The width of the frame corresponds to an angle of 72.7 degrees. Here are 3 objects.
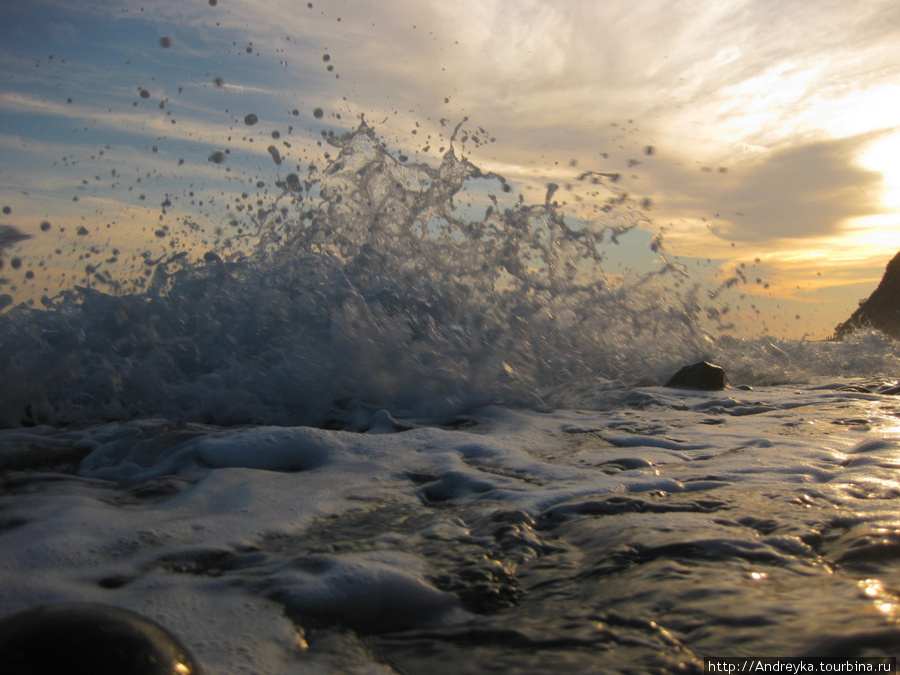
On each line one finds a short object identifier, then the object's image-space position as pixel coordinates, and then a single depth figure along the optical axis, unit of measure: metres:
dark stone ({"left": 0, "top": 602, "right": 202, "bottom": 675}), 1.06
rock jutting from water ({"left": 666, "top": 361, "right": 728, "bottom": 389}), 5.48
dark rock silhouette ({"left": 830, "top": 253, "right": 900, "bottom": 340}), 12.67
